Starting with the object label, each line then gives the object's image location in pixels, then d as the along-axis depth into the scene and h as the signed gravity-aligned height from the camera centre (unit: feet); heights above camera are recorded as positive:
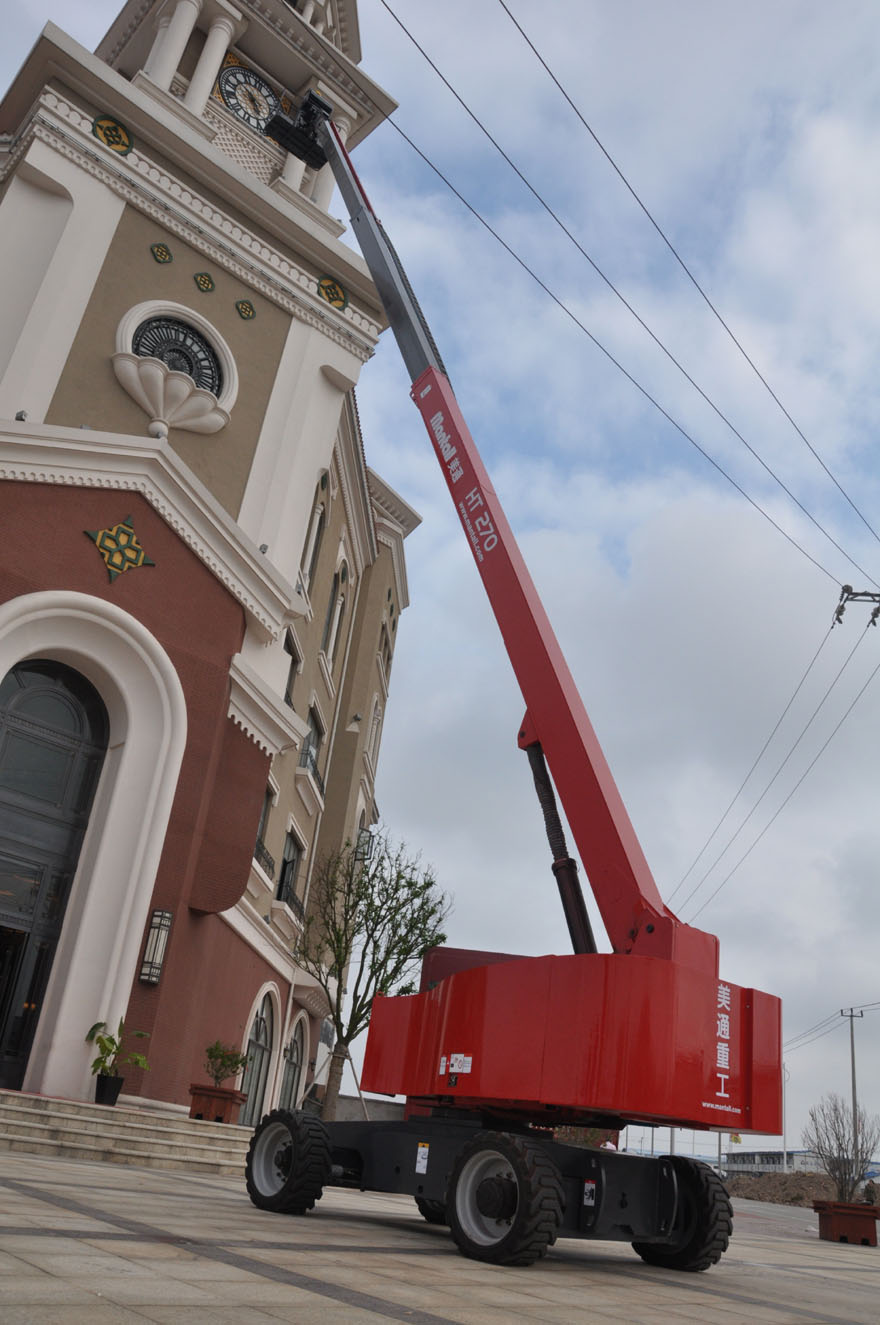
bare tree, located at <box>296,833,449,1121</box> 74.33 +12.98
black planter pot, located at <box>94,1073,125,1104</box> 50.52 -0.27
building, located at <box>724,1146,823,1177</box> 287.24 +3.05
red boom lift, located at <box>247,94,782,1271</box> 25.35 +1.91
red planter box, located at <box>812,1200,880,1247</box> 74.02 -2.57
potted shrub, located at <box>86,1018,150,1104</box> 50.60 +1.10
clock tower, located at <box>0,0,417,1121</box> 56.49 +31.49
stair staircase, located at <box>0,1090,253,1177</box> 42.91 -2.02
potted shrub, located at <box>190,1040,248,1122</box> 56.49 -0.19
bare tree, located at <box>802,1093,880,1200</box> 129.29 +3.98
